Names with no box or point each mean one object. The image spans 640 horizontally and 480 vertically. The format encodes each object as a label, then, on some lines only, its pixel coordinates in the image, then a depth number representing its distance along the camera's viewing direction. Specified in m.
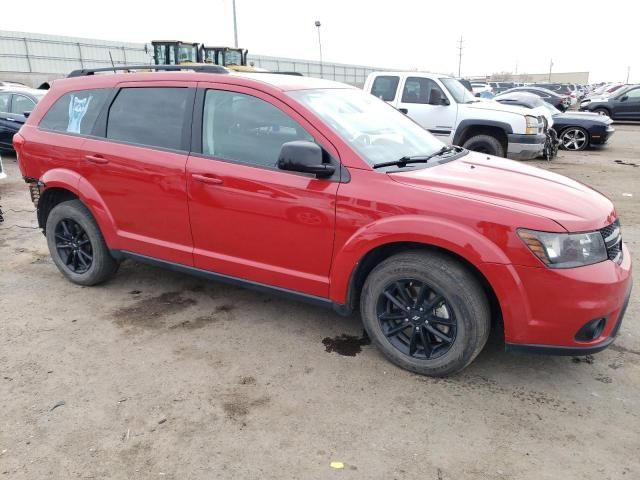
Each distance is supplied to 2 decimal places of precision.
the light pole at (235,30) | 24.19
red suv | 2.80
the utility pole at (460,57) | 87.69
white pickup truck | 9.62
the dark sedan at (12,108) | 10.80
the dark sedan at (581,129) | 13.67
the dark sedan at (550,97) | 21.89
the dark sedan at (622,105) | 20.19
